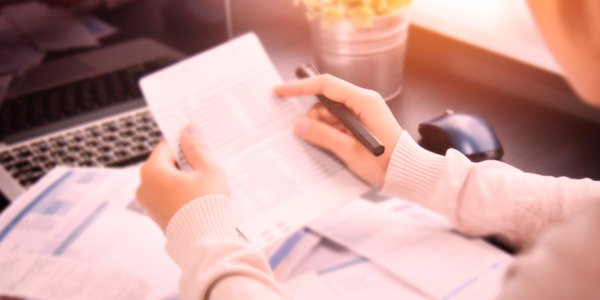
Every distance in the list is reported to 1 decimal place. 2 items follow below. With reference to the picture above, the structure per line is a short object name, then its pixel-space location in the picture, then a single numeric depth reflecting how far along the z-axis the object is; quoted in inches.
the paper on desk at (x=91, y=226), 26.6
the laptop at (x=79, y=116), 32.3
